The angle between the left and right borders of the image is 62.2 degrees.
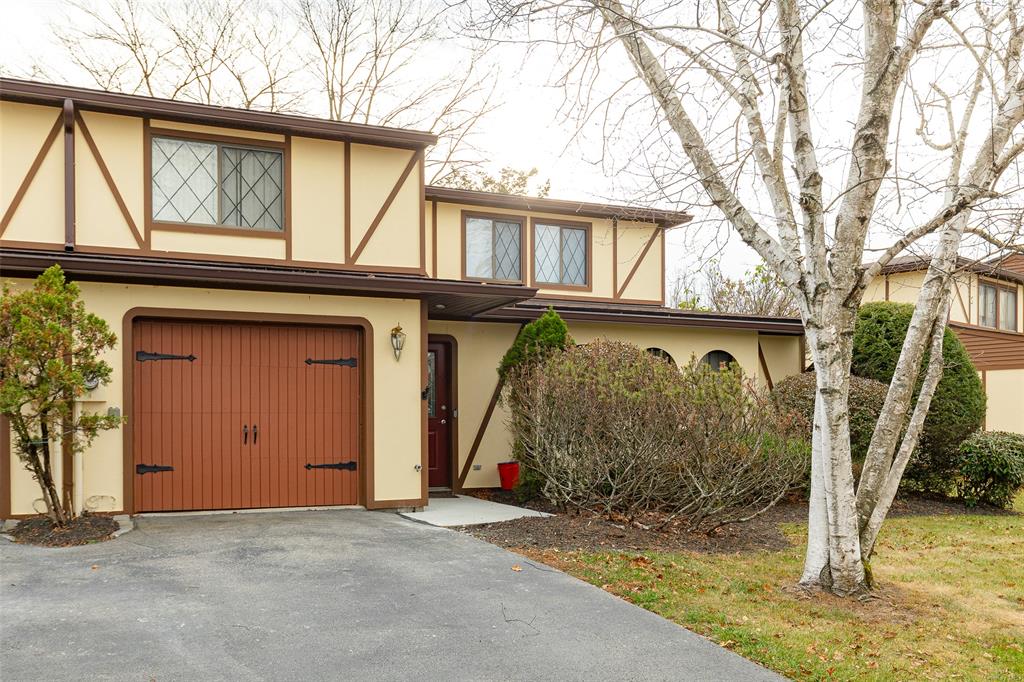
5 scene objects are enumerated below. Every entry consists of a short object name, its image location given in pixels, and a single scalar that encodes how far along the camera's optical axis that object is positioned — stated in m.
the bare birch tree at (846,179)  6.90
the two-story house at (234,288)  9.35
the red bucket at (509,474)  12.66
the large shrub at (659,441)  9.14
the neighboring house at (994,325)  19.67
